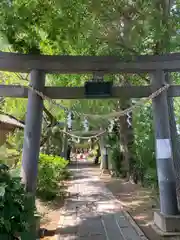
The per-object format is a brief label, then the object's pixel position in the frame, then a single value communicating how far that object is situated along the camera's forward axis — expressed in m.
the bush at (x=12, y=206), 1.95
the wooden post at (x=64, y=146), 10.69
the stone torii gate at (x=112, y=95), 2.94
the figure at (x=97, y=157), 15.80
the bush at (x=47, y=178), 4.94
